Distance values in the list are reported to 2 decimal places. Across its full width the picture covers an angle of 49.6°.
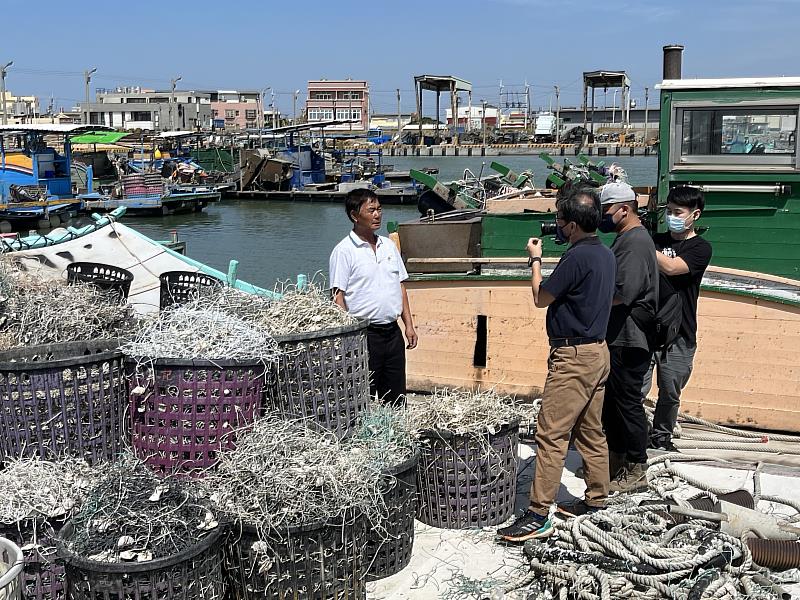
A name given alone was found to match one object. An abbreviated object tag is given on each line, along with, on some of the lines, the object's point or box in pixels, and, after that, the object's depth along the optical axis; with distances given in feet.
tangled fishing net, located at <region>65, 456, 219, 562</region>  10.18
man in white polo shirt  16.40
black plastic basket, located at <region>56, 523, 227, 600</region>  9.90
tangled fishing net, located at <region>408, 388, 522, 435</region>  14.60
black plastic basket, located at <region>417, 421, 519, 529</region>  14.56
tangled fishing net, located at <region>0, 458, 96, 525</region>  10.84
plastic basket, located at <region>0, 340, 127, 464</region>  12.23
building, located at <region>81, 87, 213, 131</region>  285.64
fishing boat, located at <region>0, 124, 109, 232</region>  86.64
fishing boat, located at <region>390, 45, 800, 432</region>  21.45
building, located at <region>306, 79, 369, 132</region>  385.50
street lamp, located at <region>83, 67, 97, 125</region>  203.82
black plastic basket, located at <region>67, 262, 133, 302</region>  19.22
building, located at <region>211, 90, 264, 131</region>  381.81
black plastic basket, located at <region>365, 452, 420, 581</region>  13.17
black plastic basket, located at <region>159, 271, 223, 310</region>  19.80
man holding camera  13.84
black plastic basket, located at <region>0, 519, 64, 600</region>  10.68
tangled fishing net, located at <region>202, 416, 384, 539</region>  11.32
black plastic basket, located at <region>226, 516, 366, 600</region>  11.32
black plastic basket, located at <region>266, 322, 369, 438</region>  13.56
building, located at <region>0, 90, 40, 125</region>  434.14
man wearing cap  15.39
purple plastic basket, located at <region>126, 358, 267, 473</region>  12.42
